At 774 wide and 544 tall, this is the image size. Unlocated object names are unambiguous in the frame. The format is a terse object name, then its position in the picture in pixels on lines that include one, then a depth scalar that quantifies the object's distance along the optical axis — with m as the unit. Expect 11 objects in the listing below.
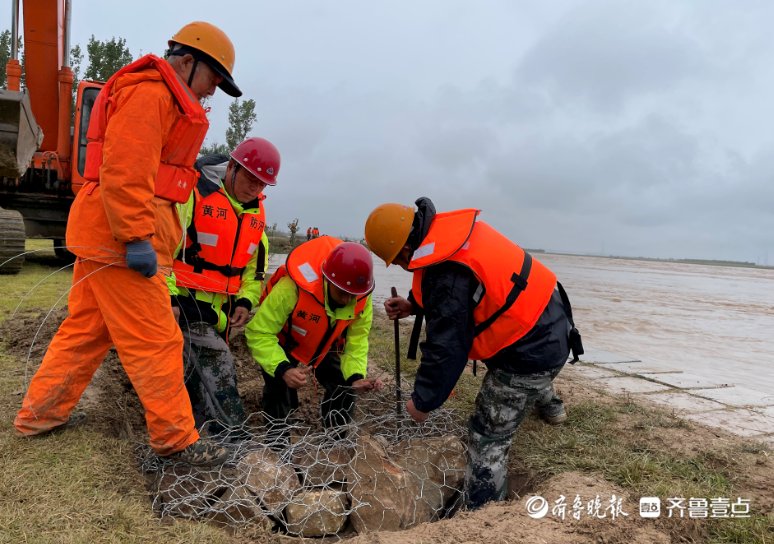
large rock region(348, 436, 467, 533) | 2.91
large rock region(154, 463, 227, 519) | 2.70
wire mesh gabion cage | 2.78
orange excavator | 8.81
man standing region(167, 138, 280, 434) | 3.69
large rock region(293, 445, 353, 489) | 3.04
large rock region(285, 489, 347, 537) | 2.76
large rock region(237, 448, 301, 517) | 2.82
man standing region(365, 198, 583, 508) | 3.02
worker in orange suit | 2.61
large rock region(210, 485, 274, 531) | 2.68
